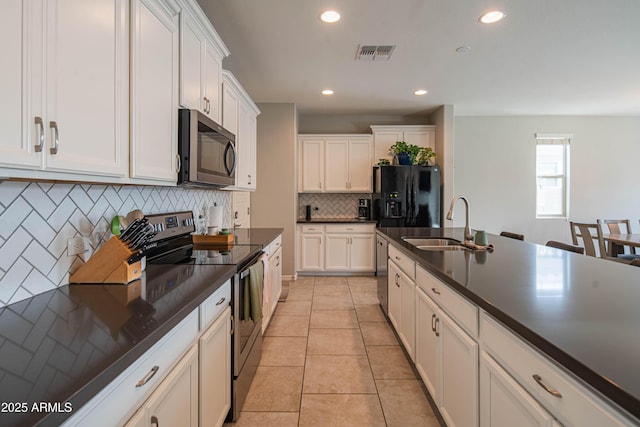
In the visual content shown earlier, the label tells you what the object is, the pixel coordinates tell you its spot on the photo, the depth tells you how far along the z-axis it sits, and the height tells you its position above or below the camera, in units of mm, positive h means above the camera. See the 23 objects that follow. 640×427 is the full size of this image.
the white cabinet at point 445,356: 1245 -692
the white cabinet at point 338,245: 4980 -544
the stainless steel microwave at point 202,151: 1740 +371
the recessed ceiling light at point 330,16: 2467 +1564
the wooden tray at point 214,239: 2318 -223
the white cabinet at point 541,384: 666 -436
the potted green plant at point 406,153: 4829 +899
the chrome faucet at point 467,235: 2302 -176
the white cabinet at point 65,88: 825 +377
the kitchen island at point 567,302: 659 -297
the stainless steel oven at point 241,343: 1690 -783
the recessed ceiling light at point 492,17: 2479 +1573
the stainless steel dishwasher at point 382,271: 3049 -629
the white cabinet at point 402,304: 2132 -720
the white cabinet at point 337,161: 5203 +822
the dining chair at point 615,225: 4551 -183
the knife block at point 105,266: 1308 -240
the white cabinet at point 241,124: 2559 +802
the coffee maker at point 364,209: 5387 +31
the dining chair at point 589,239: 3891 -343
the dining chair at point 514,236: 2895 -226
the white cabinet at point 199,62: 1770 +941
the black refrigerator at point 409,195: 4758 +243
